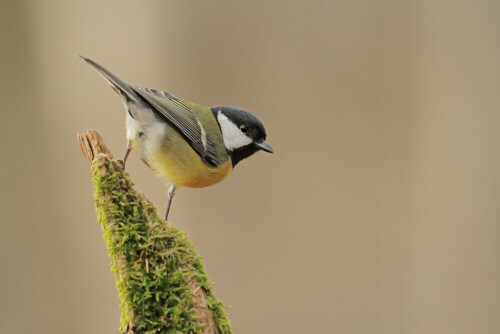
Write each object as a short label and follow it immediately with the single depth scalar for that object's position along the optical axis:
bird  4.44
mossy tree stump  4.37
